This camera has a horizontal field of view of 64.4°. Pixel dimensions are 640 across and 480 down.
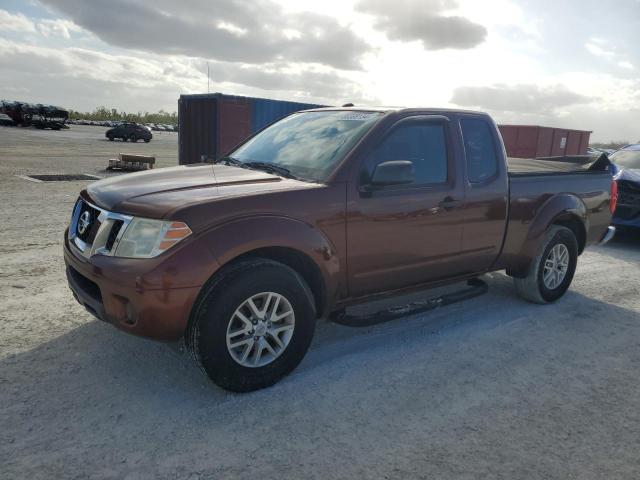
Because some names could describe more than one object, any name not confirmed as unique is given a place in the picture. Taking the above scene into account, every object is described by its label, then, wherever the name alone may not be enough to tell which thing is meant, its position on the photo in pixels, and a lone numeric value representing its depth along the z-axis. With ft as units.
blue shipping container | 49.26
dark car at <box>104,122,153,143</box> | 126.72
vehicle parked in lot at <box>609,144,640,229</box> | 26.45
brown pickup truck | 9.66
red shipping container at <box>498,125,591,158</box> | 67.41
